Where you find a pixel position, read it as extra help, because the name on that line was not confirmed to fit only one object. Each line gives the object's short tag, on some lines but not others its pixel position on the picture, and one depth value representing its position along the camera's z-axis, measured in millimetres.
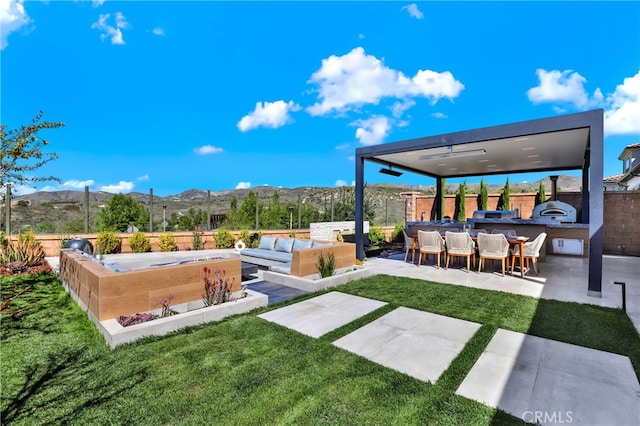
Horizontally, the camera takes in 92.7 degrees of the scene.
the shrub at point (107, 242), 9344
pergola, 5113
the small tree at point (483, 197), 14516
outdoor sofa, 5848
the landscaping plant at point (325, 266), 5957
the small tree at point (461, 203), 14875
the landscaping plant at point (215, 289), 4222
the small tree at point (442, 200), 14172
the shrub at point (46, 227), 9164
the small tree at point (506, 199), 13800
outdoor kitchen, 8930
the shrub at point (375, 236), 12344
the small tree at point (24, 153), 3279
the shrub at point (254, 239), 10859
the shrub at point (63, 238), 8854
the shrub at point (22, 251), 7379
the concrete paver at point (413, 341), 2781
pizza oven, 10492
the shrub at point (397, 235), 12670
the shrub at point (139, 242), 9875
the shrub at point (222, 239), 10891
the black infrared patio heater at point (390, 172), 10055
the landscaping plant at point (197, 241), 10742
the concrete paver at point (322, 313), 3711
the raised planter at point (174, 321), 3139
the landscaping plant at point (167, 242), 10281
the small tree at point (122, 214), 9953
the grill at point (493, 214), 12073
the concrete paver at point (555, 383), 2111
